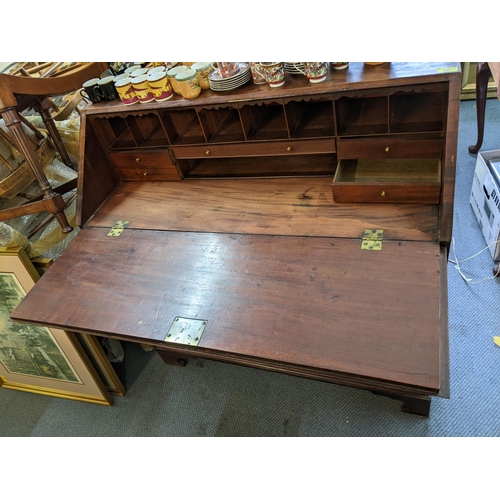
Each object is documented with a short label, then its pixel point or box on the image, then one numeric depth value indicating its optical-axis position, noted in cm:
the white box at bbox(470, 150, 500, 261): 202
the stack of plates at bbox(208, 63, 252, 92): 140
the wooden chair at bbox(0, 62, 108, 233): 147
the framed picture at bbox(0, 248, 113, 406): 178
